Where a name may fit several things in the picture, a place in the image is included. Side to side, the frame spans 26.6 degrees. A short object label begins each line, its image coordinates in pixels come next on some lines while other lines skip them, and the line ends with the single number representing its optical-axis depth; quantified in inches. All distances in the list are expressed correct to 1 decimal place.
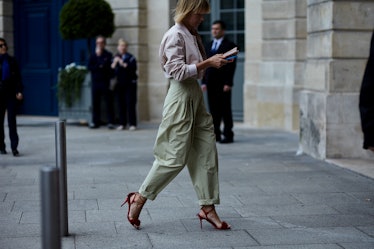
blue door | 693.3
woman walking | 239.5
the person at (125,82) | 593.6
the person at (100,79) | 601.3
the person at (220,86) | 495.2
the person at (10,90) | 438.9
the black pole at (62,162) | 225.6
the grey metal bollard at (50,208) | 137.8
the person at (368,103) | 163.3
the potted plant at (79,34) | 601.9
